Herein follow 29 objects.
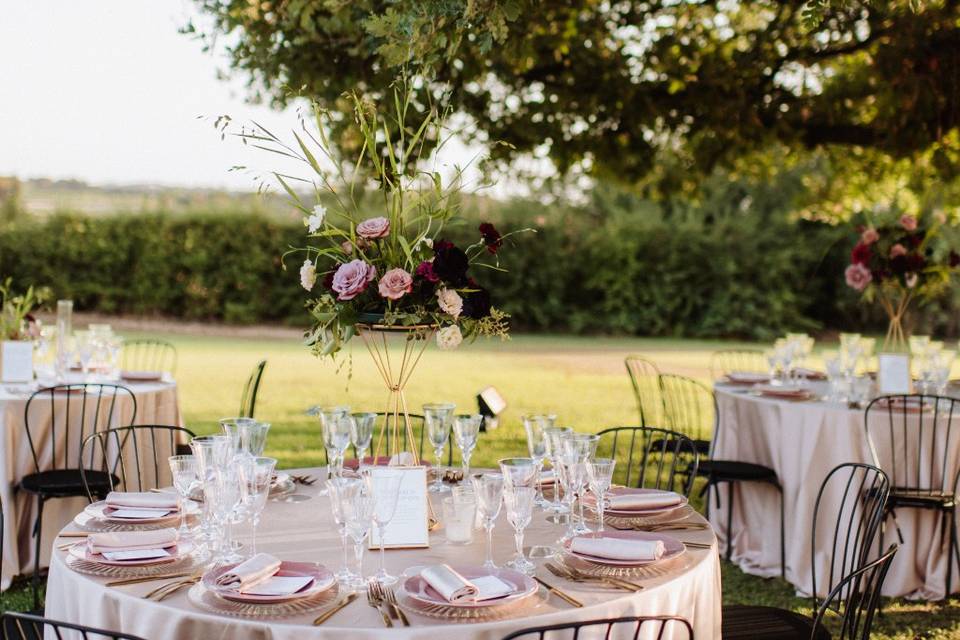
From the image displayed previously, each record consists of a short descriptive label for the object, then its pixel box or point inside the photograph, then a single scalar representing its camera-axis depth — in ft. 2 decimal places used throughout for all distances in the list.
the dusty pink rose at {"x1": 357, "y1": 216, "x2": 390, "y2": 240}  9.12
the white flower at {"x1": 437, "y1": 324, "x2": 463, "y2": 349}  9.18
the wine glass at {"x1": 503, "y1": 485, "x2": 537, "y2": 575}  7.84
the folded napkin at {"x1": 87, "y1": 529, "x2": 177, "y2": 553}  8.22
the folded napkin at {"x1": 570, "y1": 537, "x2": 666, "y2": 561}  8.11
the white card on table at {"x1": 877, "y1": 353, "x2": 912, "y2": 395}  17.44
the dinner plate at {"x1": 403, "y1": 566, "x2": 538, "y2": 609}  7.09
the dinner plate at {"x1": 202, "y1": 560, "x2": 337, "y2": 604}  7.11
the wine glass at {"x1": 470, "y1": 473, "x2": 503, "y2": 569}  7.74
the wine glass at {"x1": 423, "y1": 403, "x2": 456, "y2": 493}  10.23
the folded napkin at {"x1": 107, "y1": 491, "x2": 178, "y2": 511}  9.63
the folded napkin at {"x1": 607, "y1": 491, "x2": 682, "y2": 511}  9.84
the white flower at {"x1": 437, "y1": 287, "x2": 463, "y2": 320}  9.15
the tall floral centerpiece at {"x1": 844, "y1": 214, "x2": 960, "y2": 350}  18.43
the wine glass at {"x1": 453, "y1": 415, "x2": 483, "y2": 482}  10.16
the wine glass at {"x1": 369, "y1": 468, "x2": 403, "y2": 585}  7.75
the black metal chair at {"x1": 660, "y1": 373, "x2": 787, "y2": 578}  16.78
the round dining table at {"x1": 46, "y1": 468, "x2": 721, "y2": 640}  6.81
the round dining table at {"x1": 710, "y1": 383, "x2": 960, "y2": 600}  15.94
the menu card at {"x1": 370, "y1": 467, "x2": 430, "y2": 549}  8.81
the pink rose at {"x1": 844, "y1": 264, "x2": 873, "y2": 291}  18.81
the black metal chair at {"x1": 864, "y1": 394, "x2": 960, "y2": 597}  15.61
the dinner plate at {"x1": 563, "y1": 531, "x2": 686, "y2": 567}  8.07
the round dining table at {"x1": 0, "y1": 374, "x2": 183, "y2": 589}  16.03
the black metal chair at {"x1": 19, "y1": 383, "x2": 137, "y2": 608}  15.58
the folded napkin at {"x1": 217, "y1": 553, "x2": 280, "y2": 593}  7.23
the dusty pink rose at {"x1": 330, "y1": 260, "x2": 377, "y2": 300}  8.95
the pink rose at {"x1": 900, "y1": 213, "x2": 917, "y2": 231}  18.54
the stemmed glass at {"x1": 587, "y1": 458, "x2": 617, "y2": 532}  8.48
